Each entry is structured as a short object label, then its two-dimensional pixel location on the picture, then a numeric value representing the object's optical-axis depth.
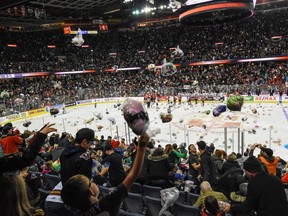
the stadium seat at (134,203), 4.76
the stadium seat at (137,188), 5.30
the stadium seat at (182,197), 4.86
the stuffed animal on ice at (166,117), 8.92
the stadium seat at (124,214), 3.56
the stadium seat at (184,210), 3.89
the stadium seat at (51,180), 5.70
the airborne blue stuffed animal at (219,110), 10.50
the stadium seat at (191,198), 4.75
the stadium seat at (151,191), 4.98
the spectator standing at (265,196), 2.96
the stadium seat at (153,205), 4.37
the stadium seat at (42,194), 4.86
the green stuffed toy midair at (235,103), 8.65
